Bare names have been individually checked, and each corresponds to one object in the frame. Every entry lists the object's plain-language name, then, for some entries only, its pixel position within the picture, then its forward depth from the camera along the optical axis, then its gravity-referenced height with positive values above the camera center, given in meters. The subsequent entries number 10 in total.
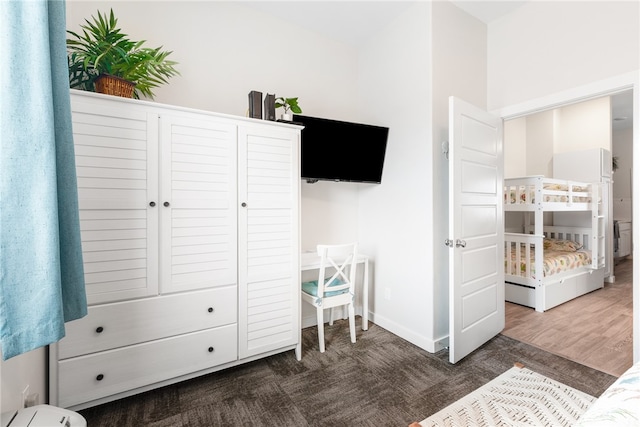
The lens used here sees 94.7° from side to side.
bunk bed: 3.34 -0.54
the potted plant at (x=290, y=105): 2.39 +0.89
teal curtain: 0.87 +0.10
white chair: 2.34 -0.63
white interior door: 2.17 -0.15
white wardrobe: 1.62 -0.21
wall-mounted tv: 2.50 +0.55
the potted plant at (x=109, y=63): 1.64 +0.87
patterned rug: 1.58 -1.13
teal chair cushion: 2.42 -0.64
